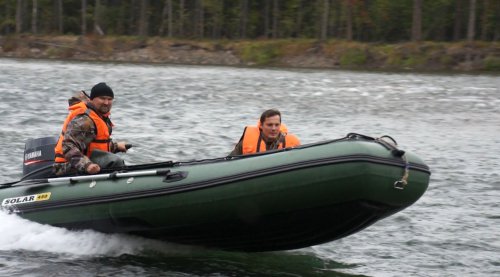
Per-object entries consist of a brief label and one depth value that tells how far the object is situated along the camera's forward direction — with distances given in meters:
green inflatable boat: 13.37
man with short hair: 15.29
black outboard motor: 16.45
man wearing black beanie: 15.31
